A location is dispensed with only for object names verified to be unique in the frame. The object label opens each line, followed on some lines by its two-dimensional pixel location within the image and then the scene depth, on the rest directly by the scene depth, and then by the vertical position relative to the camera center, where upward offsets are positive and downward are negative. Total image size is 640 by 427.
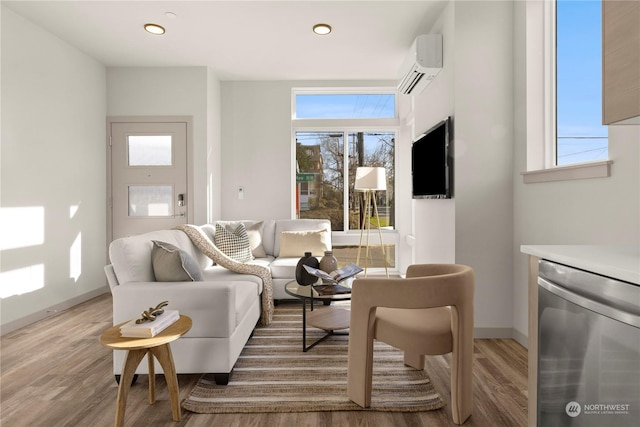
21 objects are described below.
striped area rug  1.85 -0.99
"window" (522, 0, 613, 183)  2.05 +0.78
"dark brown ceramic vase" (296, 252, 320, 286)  2.88 -0.49
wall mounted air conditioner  3.12 +1.35
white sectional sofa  2.03 -0.54
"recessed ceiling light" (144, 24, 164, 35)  3.47 +1.79
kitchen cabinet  0.98 +0.42
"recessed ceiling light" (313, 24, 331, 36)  3.46 +1.77
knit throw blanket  3.09 -0.48
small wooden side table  1.57 -0.66
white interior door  4.54 +0.45
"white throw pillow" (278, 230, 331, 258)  4.06 -0.36
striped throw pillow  3.63 -0.33
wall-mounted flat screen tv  2.93 +0.44
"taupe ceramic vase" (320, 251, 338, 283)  2.89 -0.42
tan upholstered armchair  1.64 -0.56
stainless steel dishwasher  0.81 -0.36
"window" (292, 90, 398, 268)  5.06 +0.79
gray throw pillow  2.27 -0.34
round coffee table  2.50 -0.81
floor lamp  4.25 +0.38
